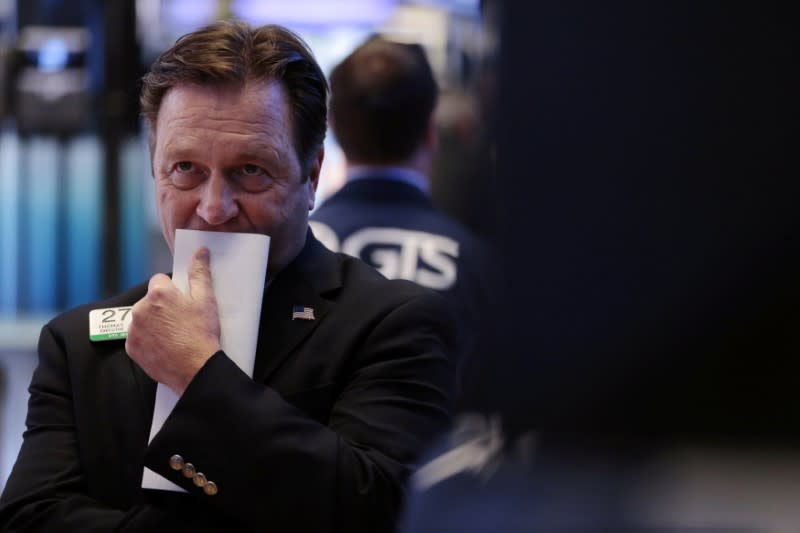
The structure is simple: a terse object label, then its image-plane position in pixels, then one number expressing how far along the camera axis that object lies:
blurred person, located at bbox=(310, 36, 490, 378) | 3.85
